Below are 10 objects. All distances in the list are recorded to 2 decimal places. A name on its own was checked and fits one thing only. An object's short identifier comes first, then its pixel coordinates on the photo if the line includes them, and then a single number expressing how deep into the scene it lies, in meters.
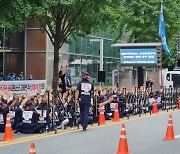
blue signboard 31.75
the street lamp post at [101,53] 38.29
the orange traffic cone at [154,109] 24.81
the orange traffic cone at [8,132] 14.70
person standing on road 16.39
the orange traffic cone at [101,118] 19.03
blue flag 33.47
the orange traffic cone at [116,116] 20.44
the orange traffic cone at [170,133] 14.24
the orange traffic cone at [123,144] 10.95
